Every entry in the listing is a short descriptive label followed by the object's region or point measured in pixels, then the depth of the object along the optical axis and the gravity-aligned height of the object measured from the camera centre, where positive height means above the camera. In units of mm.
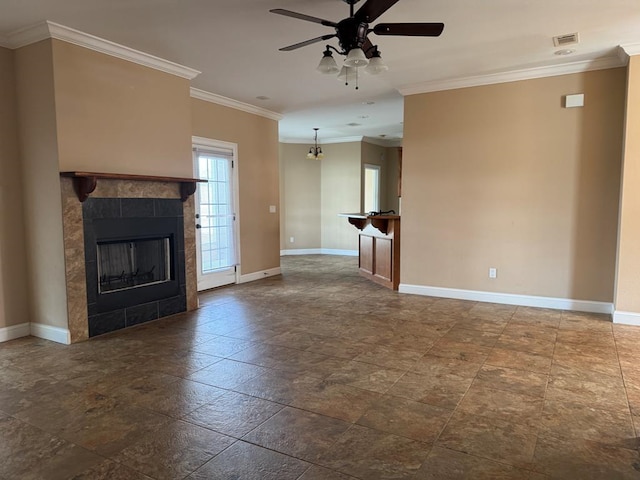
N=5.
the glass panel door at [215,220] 5852 -233
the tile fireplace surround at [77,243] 3680 -338
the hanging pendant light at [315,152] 9062 +1156
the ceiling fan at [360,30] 2586 +1140
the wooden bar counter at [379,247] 5986 -681
